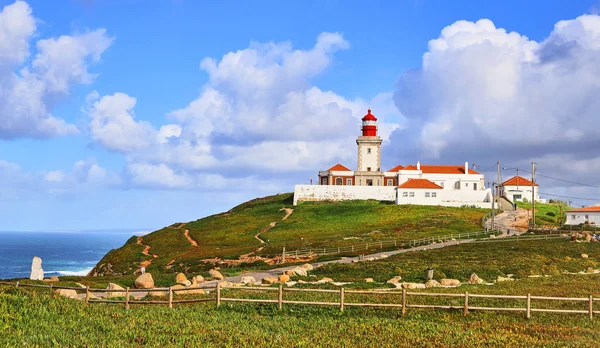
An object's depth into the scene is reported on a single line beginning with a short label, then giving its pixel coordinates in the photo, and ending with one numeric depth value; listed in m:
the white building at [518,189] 130.38
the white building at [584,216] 97.69
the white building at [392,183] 115.64
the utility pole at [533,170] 98.06
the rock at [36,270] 50.67
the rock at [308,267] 51.58
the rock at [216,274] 48.62
